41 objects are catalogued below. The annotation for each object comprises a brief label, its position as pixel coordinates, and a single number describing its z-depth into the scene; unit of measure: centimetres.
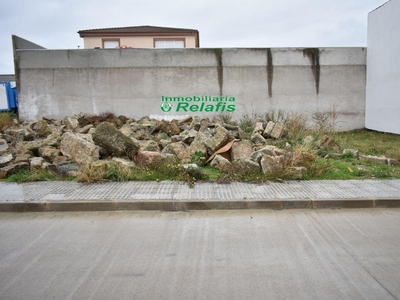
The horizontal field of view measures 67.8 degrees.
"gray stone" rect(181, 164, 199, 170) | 694
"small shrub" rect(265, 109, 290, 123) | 1337
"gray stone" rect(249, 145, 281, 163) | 734
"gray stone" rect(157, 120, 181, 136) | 1130
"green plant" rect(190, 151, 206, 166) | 789
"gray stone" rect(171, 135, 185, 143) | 963
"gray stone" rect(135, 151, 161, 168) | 748
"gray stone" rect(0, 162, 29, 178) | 730
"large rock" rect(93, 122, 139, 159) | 782
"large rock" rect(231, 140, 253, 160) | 796
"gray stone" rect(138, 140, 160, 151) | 834
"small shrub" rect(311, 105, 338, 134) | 1388
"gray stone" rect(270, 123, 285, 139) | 956
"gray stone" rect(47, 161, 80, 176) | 723
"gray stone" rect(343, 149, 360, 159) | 881
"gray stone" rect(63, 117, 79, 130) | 1217
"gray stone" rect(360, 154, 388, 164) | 836
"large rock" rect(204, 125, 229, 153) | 809
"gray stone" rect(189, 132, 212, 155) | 830
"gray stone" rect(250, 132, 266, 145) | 893
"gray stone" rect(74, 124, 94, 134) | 1121
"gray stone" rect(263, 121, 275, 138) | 970
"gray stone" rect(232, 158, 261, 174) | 711
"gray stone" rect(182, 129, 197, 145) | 934
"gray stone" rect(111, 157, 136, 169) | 720
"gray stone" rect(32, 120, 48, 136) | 1117
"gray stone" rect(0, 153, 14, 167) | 781
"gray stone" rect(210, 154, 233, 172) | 730
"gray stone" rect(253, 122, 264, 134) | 1005
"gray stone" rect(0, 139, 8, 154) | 893
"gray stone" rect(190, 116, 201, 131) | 1140
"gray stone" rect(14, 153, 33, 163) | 780
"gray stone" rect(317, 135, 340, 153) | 934
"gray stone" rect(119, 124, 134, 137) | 1046
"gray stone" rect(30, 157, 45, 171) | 747
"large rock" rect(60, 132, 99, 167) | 748
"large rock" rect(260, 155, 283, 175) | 700
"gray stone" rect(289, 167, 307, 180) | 695
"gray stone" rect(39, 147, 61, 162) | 808
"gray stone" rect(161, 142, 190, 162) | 805
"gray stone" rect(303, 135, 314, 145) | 905
